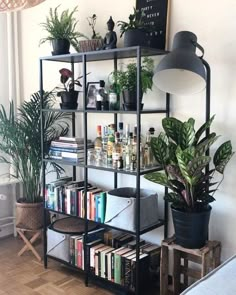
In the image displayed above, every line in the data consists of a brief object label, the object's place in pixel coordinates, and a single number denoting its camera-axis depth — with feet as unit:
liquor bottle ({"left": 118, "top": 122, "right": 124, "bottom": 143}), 8.96
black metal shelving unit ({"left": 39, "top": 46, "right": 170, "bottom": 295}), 7.92
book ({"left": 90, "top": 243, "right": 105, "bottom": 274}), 9.12
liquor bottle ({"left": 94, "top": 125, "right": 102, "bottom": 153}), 9.32
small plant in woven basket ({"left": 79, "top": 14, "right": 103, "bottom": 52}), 9.23
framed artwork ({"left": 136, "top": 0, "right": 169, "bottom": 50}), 8.75
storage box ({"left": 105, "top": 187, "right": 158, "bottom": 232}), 8.21
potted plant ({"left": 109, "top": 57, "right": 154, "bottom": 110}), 8.30
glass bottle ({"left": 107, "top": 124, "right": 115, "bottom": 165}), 8.87
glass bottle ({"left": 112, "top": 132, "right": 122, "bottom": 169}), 8.56
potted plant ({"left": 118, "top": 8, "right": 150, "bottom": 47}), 8.21
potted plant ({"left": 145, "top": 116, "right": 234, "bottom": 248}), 7.38
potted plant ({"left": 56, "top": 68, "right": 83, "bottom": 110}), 9.70
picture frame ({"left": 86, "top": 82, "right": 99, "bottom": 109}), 9.71
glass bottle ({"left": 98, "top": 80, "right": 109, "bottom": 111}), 8.97
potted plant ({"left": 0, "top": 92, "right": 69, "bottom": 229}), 10.78
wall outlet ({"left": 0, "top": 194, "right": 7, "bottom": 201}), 12.17
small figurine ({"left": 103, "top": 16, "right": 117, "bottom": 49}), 8.84
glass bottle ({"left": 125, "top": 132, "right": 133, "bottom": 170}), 8.41
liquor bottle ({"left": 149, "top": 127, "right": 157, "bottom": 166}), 8.55
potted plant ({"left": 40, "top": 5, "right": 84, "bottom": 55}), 9.59
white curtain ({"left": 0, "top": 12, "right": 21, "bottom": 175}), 12.16
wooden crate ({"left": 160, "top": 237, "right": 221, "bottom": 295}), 7.52
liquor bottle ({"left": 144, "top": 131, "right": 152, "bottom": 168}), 8.43
